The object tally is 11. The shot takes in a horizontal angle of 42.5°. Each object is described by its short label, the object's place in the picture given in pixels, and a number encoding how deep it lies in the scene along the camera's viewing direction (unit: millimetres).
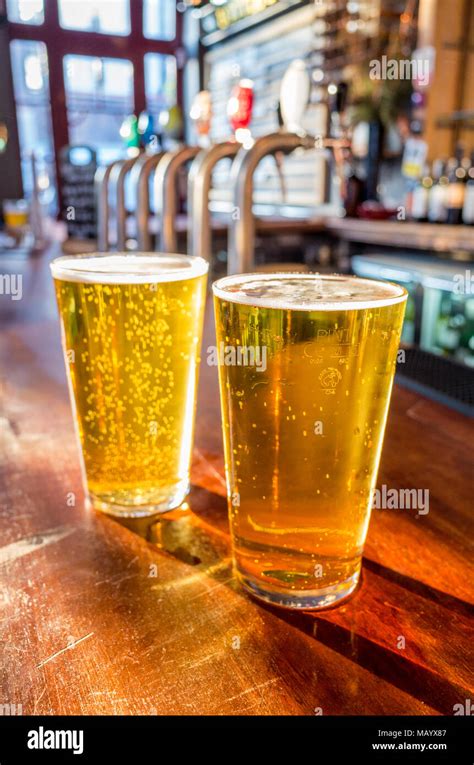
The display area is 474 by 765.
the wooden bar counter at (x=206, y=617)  449
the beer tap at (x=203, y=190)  1539
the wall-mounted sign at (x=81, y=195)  4301
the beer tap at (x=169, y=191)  1847
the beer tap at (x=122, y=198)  2354
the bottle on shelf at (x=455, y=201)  4016
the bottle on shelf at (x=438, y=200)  4215
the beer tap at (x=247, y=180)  1340
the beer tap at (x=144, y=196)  2170
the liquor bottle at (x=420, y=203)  4441
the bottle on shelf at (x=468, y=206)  3928
